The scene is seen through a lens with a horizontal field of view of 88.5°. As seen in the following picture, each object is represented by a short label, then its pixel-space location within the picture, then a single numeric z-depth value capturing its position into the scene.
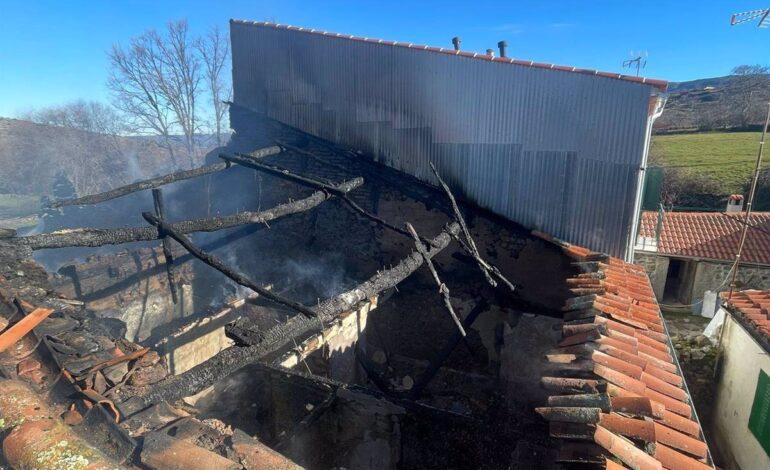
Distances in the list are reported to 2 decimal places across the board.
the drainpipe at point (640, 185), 6.69
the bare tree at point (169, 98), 24.45
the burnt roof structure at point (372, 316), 2.84
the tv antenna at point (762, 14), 8.19
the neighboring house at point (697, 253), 15.27
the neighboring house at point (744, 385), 6.55
